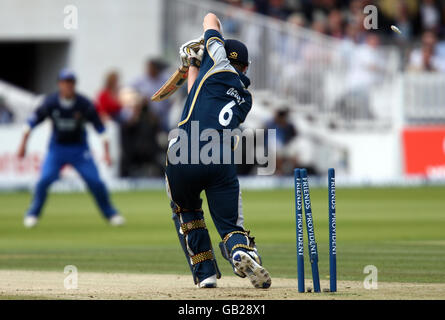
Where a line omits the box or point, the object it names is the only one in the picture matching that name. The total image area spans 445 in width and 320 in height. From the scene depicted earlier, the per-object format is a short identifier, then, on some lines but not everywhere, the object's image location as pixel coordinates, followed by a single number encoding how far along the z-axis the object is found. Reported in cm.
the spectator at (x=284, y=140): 2491
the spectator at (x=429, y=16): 2908
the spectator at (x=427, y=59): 2671
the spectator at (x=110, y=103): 2498
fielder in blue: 1645
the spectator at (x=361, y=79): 2619
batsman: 877
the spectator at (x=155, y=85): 2486
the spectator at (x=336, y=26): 2803
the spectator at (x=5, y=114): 2511
